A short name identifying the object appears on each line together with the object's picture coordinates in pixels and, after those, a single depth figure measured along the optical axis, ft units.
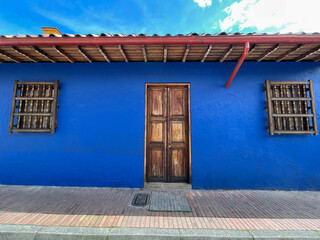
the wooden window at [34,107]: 12.42
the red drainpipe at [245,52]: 9.55
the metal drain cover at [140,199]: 9.61
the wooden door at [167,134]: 12.70
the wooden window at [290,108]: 11.82
